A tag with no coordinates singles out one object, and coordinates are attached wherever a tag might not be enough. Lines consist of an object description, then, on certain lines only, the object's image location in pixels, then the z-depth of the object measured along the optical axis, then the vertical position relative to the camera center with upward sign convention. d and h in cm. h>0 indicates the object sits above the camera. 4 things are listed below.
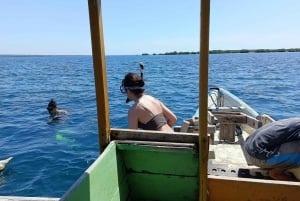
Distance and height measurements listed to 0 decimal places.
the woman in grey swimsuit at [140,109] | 372 -78
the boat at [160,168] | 242 -111
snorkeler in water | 1196 -277
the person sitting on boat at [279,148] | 302 -106
